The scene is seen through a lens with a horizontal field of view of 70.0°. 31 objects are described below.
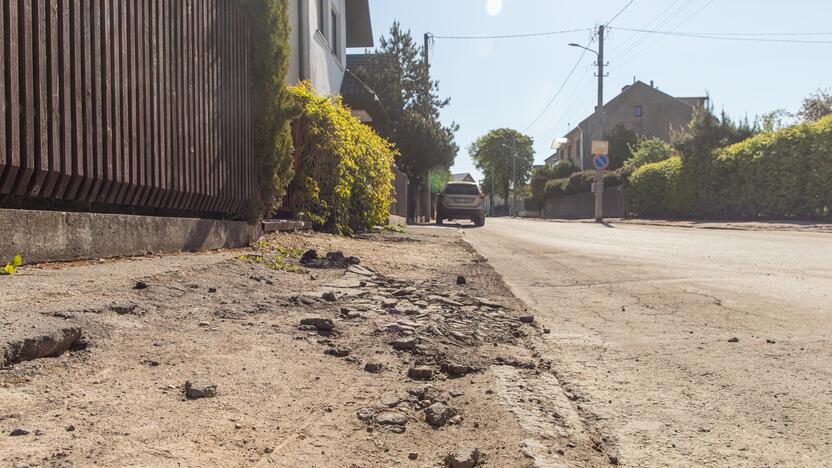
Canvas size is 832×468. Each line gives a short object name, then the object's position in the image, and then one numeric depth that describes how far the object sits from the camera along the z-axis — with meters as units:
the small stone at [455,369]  2.46
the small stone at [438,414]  1.93
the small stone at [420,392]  2.15
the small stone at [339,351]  2.62
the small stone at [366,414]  1.92
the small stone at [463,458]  1.64
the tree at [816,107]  34.31
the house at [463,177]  90.46
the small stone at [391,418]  1.90
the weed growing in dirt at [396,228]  12.39
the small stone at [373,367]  2.42
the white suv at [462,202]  23.52
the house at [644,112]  48.66
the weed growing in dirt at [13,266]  2.95
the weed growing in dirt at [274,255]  4.83
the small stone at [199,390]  1.91
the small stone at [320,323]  3.00
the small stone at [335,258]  5.39
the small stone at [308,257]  5.35
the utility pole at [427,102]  26.24
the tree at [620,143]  43.56
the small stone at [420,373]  2.38
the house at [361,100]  14.73
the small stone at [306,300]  3.59
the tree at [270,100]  6.34
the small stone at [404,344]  2.76
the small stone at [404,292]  4.25
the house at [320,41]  10.96
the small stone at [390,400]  2.06
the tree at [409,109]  22.50
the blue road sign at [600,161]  27.78
